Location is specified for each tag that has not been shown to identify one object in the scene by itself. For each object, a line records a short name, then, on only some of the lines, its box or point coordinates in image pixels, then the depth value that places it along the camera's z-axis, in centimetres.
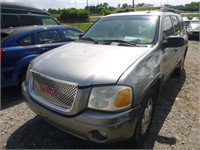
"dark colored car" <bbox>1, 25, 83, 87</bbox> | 437
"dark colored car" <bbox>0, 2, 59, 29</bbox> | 724
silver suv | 246
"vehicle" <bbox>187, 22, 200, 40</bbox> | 1627
